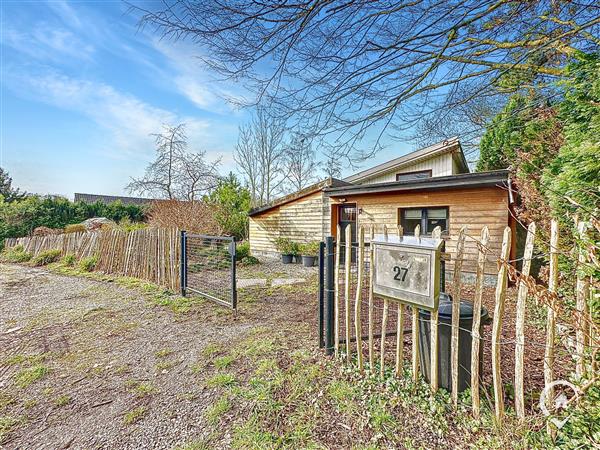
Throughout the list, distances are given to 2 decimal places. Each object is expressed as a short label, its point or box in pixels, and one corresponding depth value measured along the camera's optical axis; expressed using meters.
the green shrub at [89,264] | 8.83
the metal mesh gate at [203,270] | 5.15
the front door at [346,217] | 9.82
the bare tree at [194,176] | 15.70
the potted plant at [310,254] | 10.00
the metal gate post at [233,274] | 4.39
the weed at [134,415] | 2.14
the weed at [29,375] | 2.72
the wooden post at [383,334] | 2.42
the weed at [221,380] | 2.60
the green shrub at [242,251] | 10.21
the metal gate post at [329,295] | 2.89
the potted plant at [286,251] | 10.77
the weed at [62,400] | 2.40
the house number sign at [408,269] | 2.00
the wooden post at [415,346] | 2.25
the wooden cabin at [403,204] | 6.72
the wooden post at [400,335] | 2.35
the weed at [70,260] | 9.61
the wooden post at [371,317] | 2.54
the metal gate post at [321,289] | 2.96
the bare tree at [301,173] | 18.50
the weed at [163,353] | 3.27
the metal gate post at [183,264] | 5.66
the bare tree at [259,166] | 18.39
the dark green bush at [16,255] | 11.49
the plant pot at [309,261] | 9.98
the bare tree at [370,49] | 2.71
